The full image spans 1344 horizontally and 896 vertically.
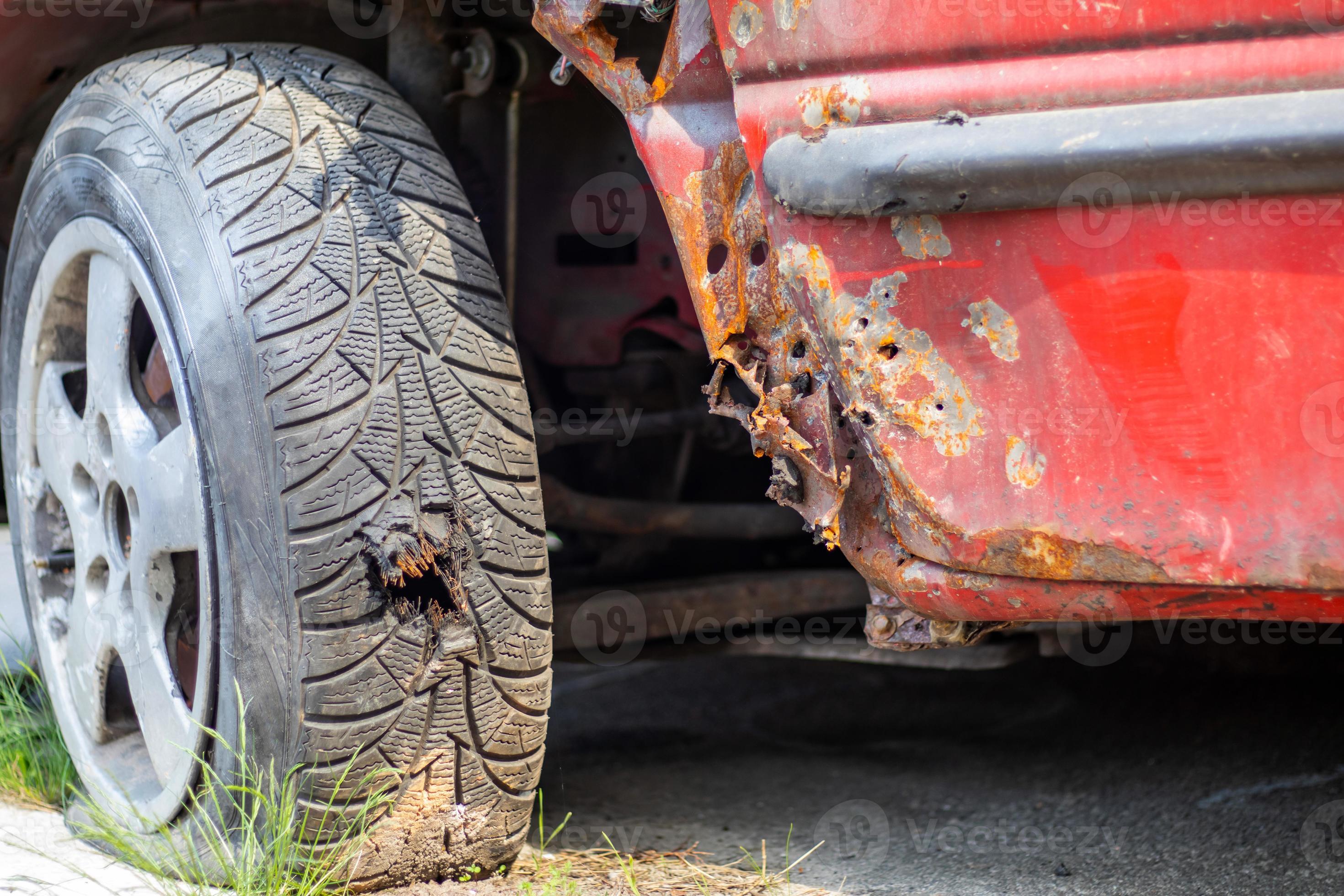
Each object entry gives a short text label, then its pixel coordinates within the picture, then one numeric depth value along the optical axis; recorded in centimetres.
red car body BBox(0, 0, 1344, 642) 226
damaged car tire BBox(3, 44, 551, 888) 245
